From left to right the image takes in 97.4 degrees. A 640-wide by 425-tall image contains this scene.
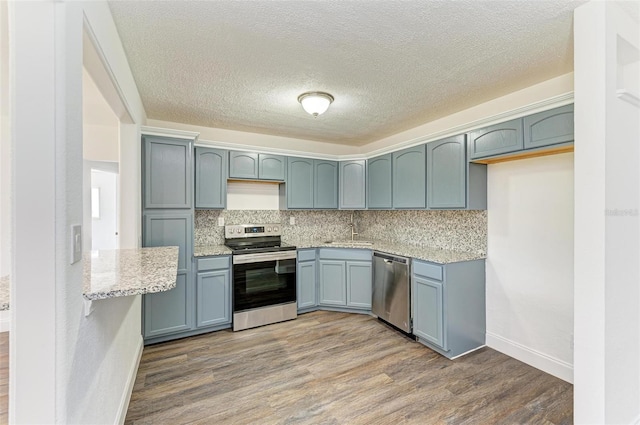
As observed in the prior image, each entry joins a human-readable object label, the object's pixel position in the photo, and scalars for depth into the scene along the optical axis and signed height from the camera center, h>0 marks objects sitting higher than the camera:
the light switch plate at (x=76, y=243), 1.03 -0.11
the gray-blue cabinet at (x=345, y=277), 3.70 -0.87
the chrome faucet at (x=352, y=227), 4.76 -0.26
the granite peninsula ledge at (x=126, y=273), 1.14 -0.30
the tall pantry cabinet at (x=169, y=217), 2.87 -0.05
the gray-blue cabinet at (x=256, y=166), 3.52 +0.61
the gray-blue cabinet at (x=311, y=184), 3.94 +0.42
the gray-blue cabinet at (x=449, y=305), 2.70 -0.94
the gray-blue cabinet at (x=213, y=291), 3.12 -0.89
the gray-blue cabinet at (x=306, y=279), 3.71 -0.89
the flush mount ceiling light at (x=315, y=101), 2.62 +1.05
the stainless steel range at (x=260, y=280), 3.28 -0.83
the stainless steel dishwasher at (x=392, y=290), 3.08 -0.91
